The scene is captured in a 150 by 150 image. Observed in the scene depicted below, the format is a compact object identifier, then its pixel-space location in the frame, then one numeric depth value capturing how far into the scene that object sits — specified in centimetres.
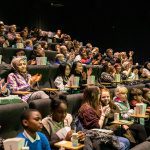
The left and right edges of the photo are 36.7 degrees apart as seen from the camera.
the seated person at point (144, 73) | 388
